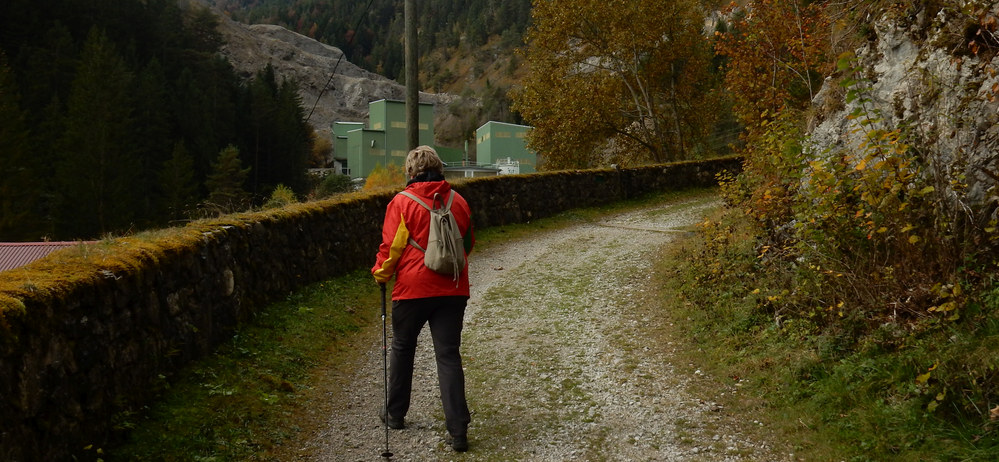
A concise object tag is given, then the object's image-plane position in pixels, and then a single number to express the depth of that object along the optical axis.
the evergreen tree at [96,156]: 45.94
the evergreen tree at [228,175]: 56.64
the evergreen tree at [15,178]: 40.03
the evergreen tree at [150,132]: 55.78
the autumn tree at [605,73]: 26.42
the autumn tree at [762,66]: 13.51
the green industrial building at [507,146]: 61.31
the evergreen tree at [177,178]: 53.41
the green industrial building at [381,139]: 68.44
